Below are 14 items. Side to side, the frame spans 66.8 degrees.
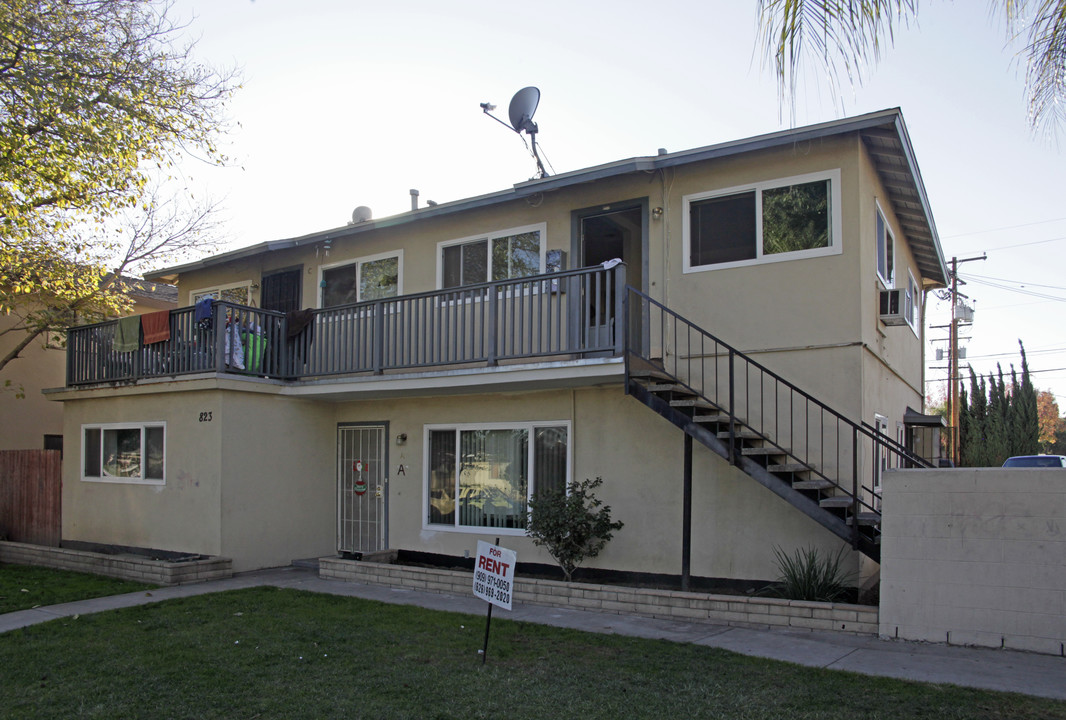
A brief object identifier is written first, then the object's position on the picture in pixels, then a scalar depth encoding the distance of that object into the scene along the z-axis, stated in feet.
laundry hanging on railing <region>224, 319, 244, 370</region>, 41.22
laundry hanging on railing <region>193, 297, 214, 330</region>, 40.91
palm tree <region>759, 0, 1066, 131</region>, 11.20
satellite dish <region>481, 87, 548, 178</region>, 43.19
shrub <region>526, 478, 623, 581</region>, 33.65
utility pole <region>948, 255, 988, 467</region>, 89.62
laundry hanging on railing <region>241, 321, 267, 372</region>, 42.09
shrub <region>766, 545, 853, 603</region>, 28.62
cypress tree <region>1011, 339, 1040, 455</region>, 65.57
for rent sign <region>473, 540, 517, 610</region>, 22.53
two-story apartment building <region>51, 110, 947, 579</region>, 31.83
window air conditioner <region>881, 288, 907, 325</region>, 33.86
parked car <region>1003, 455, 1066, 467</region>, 46.74
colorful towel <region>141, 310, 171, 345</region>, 43.46
